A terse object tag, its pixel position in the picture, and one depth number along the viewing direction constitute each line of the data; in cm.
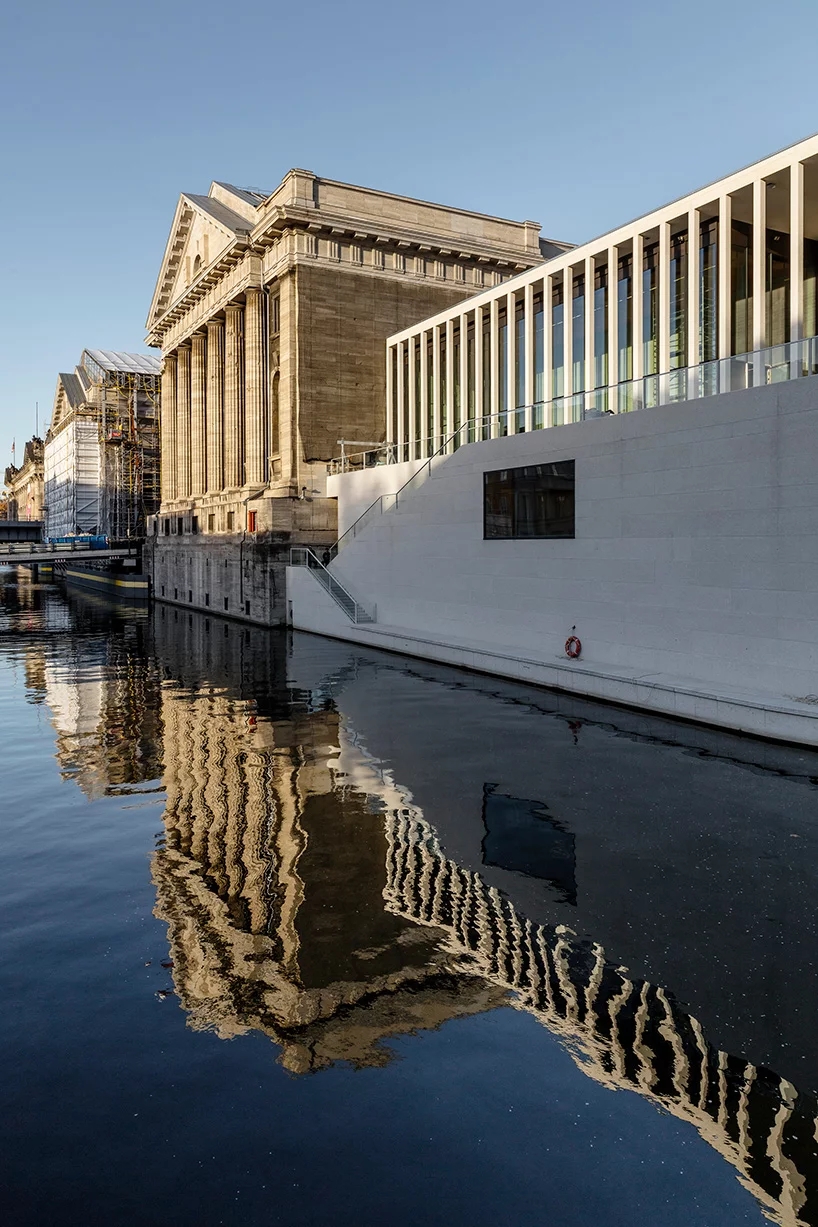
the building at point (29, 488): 14762
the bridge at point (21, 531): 11256
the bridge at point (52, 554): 6406
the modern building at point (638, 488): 1577
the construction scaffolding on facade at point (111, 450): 8662
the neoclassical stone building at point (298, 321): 3794
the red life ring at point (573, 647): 2053
